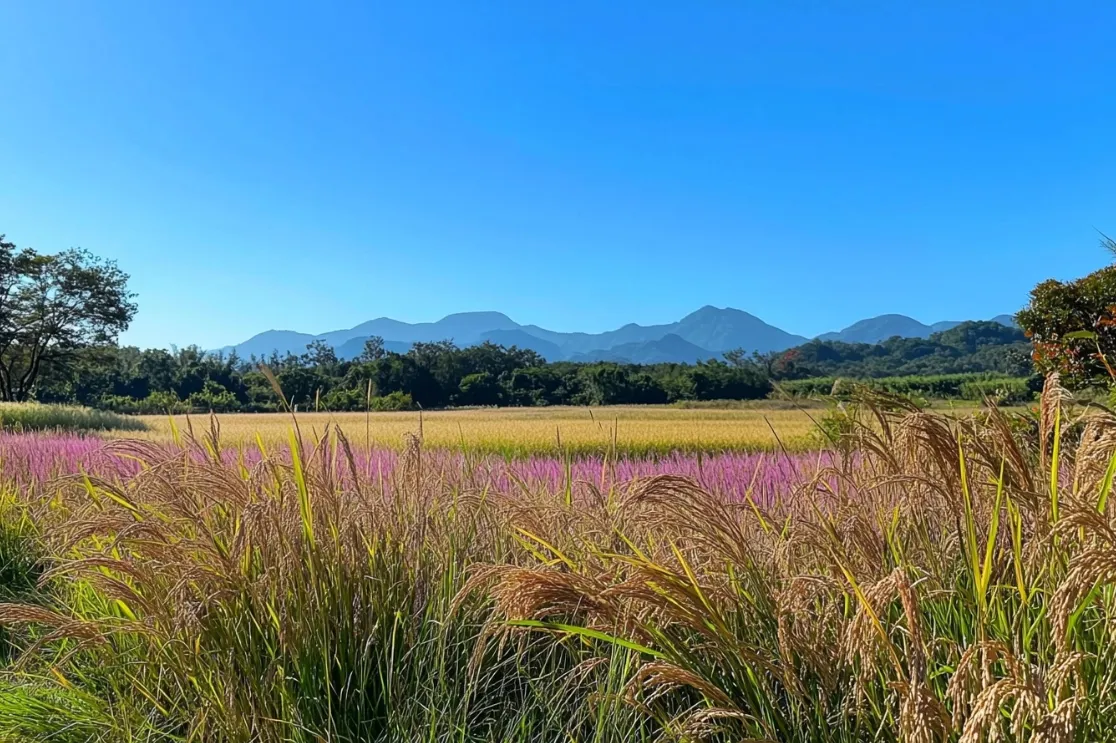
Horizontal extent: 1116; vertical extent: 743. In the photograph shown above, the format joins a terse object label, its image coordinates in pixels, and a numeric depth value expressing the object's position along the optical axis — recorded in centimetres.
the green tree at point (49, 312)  3388
